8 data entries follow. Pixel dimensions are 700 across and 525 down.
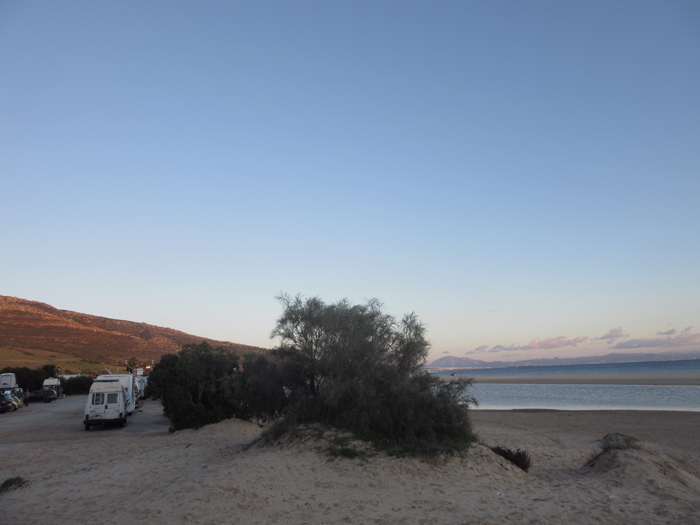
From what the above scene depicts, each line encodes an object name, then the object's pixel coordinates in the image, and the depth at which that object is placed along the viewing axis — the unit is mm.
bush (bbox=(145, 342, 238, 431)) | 18781
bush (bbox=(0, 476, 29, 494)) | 9680
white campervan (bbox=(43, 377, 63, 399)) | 43750
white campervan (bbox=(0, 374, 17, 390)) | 38772
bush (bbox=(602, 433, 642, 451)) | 11031
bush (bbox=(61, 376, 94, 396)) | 52281
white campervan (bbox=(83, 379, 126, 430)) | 20844
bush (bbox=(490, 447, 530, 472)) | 10734
